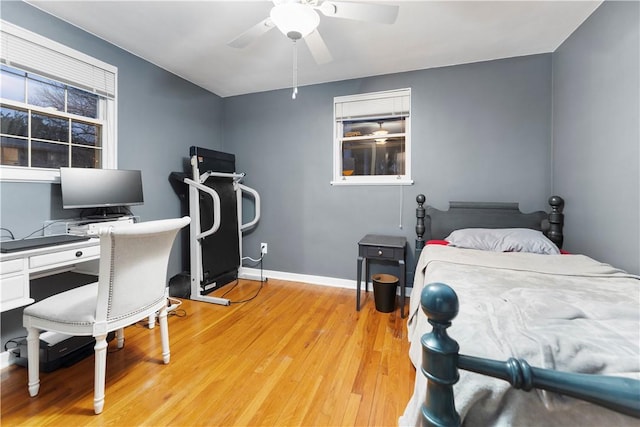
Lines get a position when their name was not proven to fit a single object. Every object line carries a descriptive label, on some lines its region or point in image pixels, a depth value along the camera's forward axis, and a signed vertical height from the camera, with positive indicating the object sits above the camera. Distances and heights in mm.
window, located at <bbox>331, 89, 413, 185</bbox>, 3047 +841
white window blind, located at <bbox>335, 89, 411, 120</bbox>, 3018 +1215
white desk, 1469 -336
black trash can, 2568 -799
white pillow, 2141 -241
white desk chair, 1389 -520
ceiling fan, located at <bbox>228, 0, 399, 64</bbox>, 1470 +1123
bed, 584 -370
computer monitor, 1999 +162
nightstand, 2541 -401
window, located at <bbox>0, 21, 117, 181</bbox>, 1859 +782
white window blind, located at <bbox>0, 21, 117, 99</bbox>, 1839 +1124
